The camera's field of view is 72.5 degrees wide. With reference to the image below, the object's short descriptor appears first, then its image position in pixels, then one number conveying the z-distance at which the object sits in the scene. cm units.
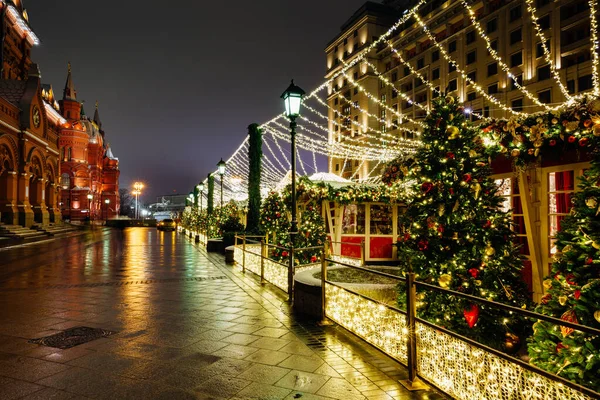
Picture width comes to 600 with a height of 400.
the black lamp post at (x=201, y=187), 2995
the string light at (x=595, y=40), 836
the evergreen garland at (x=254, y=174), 1538
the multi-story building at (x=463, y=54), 3206
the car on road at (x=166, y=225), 4538
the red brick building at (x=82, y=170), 5694
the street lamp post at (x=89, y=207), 5342
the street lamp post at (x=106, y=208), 7009
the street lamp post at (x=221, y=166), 1877
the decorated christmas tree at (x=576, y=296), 277
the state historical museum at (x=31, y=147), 2719
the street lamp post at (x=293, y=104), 805
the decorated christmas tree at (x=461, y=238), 478
